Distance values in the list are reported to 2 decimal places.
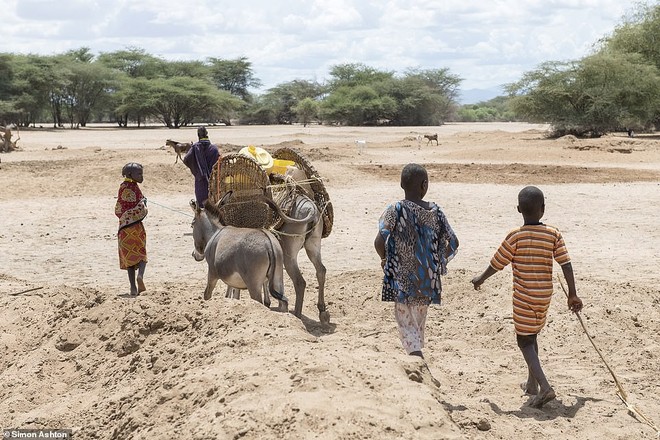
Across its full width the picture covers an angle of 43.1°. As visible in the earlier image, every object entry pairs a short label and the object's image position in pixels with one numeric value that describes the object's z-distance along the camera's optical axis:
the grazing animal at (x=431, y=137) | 37.59
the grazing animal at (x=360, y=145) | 30.99
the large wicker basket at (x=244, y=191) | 7.92
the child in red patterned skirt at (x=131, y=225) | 8.55
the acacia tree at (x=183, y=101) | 62.25
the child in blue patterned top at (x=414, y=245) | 5.62
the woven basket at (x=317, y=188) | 8.62
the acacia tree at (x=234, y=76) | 88.94
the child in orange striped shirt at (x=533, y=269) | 5.54
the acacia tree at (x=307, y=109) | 73.12
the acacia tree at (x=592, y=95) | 41.94
